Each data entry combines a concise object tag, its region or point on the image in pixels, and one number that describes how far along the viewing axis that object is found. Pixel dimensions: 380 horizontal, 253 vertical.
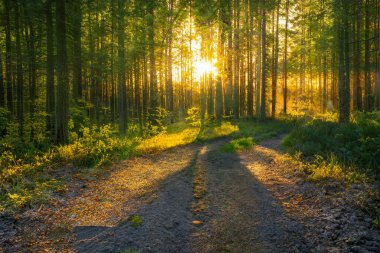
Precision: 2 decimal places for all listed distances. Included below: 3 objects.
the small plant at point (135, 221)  4.89
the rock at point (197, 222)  5.08
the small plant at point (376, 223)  4.49
